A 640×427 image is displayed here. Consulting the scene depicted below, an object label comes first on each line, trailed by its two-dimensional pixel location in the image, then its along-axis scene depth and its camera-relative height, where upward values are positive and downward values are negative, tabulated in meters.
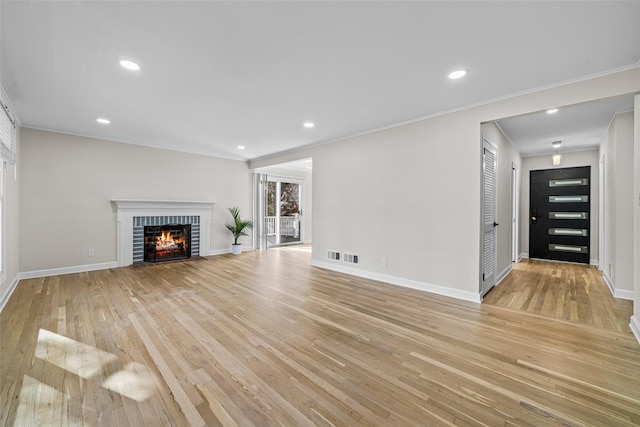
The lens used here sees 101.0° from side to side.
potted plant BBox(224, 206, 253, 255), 6.87 -0.39
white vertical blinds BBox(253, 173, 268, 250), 7.50 +0.12
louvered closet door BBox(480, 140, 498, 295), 3.62 -0.10
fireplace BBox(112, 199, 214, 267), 5.30 -0.22
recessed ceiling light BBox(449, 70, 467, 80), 2.57 +1.38
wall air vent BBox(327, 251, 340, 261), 5.06 -0.84
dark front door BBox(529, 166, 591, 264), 5.65 -0.02
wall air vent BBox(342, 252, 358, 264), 4.75 -0.84
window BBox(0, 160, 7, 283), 3.18 -0.22
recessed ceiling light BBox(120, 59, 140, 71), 2.43 +1.38
